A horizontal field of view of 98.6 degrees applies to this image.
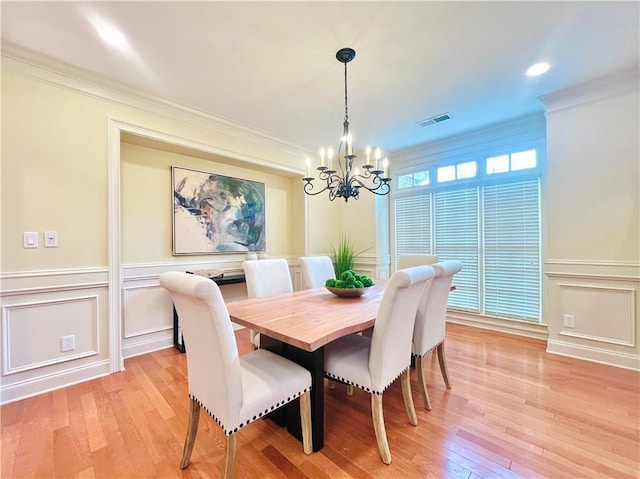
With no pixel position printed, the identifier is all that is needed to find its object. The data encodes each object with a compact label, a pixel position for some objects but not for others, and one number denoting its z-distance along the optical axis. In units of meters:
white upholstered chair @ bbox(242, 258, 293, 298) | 2.37
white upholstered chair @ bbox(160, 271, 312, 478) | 1.16
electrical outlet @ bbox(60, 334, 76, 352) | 2.23
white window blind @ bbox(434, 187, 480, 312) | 3.61
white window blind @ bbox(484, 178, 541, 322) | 3.18
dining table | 1.37
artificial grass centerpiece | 2.09
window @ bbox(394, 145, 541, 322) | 3.21
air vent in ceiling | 3.08
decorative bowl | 2.07
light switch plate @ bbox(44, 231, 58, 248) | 2.15
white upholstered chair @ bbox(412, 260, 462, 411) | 1.87
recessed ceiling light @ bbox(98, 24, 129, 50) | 1.81
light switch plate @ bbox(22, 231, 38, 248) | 2.06
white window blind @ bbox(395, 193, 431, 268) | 4.02
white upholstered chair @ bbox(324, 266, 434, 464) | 1.42
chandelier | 1.98
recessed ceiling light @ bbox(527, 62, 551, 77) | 2.24
